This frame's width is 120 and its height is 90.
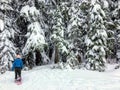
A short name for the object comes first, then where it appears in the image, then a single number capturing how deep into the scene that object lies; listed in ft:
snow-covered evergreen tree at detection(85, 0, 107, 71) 31.71
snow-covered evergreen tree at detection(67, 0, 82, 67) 32.91
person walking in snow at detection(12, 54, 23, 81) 24.96
